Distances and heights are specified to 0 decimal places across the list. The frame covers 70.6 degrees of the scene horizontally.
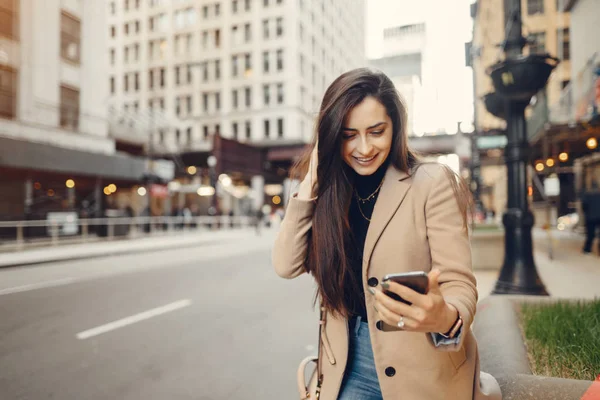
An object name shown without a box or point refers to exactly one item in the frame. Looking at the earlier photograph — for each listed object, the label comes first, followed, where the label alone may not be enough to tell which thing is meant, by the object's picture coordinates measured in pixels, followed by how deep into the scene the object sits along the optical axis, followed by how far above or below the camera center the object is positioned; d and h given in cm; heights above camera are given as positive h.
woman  155 -16
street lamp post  588 +52
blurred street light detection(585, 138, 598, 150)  1302 +182
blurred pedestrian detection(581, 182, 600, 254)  1101 -34
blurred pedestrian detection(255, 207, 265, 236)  2700 -87
